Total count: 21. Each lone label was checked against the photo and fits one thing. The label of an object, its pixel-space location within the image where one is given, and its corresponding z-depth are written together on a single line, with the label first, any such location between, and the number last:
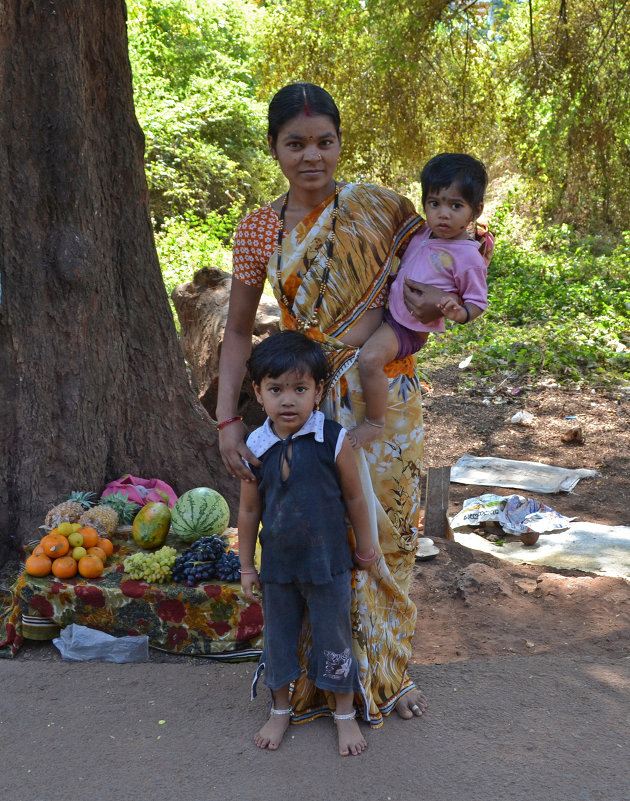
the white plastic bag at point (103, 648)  3.43
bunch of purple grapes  3.51
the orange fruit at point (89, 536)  3.66
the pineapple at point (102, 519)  3.82
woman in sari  2.53
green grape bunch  3.52
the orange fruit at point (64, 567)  3.52
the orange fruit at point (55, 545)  3.56
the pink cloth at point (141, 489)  4.19
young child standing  2.48
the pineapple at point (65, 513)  3.83
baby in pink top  2.50
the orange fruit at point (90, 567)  3.54
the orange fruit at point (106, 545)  3.72
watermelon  3.83
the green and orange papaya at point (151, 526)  3.77
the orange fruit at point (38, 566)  3.54
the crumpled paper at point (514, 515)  5.26
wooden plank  5.03
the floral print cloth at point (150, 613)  3.44
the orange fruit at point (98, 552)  3.63
